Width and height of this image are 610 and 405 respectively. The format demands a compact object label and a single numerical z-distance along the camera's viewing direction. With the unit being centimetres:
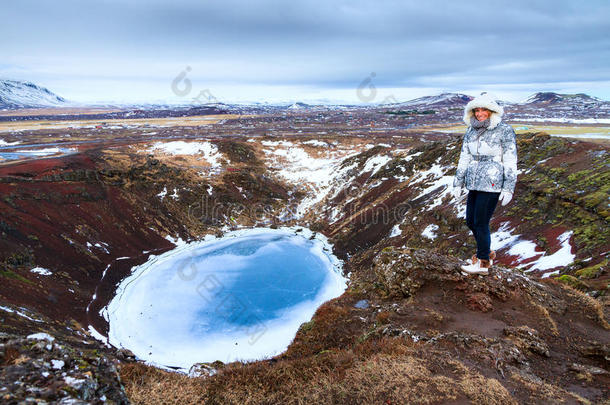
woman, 604
